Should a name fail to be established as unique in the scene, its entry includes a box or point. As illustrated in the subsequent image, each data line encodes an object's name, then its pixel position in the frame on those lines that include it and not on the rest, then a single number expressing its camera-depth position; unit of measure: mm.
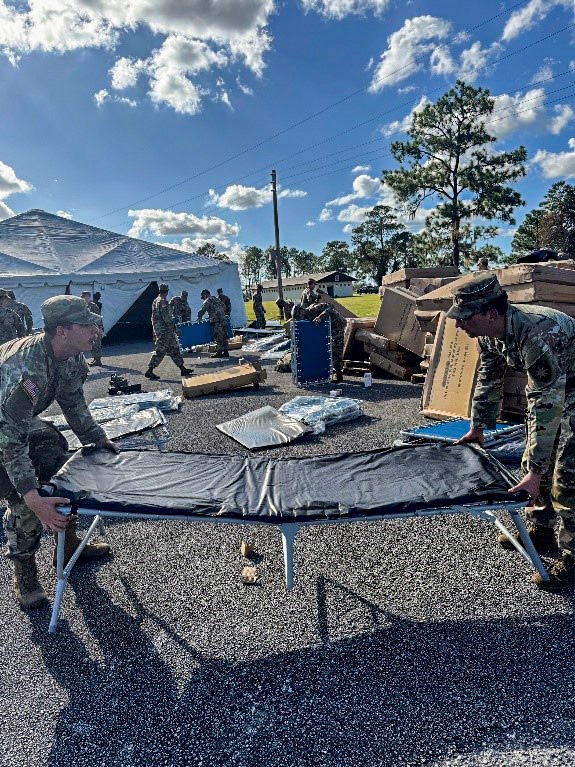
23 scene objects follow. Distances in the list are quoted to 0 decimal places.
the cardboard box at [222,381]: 8094
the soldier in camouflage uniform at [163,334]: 9906
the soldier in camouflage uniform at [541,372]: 2375
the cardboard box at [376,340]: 8719
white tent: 17578
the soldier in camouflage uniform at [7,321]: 7477
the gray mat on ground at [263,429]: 5504
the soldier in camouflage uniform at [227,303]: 16109
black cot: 2383
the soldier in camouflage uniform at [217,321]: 12719
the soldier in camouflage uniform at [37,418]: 2393
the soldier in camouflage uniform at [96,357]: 12922
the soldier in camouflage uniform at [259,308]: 18125
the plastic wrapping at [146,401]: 7246
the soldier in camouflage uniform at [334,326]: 8735
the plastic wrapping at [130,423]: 5617
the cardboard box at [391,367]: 8547
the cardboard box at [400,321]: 8422
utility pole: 24141
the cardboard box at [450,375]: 5652
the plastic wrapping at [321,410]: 6074
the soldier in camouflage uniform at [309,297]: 9074
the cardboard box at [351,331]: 9398
